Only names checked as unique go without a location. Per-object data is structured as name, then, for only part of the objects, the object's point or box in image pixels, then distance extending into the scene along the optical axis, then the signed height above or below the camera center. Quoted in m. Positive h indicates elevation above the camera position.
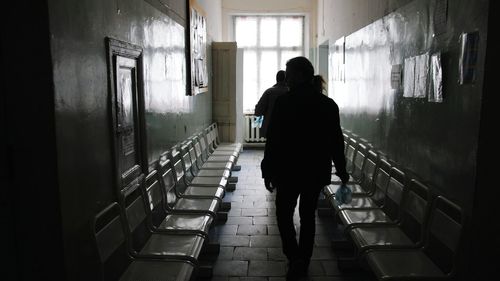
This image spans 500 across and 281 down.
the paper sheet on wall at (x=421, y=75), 2.92 +0.08
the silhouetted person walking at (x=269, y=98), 5.33 -0.13
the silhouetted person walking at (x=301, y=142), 3.00 -0.36
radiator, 9.86 -0.96
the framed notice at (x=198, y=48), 5.31 +0.50
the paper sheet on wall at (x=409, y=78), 3.17 +0.07
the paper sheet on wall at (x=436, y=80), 2.66 +0.04
